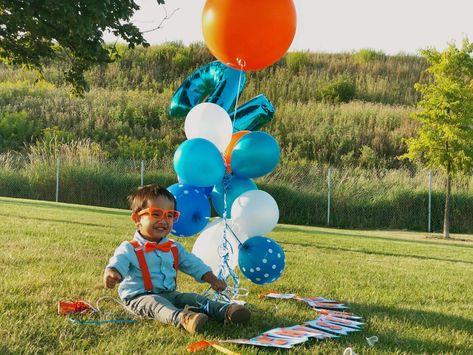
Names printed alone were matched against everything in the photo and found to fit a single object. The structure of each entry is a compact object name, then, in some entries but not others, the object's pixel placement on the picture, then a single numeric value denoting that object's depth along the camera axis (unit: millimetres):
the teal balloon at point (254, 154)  4406
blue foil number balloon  4887
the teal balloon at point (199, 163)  4266
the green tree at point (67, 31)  5602
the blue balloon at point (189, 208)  4379
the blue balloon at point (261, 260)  4375
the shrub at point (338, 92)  27233
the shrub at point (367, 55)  30625
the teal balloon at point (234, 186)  4598
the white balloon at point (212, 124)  4547
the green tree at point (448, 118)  15586
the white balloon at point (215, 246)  4535
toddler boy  3566
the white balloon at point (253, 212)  4375
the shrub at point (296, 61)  29317
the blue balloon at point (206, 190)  4529
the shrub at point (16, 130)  22922
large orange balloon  4332
